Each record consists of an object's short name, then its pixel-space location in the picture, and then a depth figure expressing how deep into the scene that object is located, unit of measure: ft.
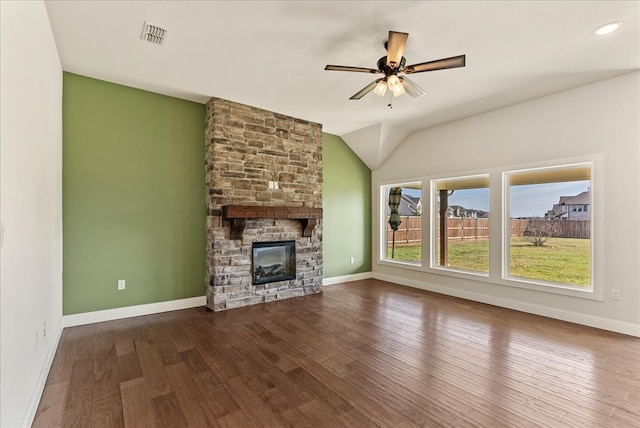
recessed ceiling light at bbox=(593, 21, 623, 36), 8.39
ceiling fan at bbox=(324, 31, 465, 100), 8.43
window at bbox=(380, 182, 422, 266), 19.52
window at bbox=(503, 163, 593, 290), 12.85
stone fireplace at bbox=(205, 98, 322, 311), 14.05
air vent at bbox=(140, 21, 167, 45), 8.76
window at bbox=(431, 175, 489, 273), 16.11
